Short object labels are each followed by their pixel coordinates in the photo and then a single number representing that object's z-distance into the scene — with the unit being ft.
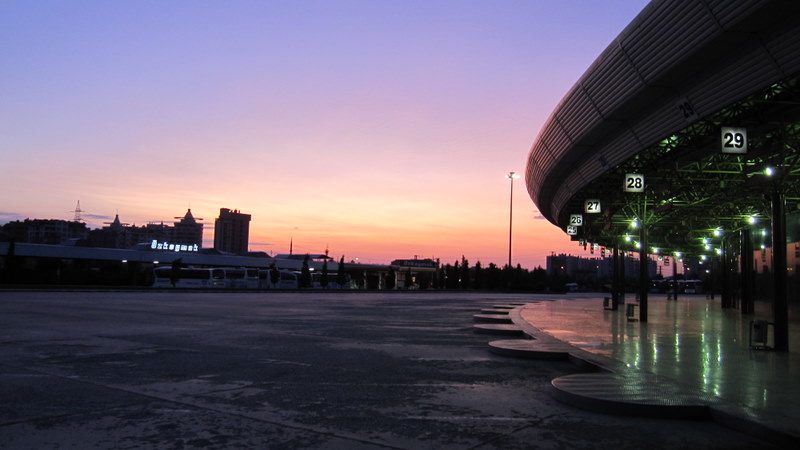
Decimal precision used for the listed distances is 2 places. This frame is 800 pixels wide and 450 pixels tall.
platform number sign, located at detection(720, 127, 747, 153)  41.55
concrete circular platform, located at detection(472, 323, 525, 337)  55.06
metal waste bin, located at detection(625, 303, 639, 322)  73.04
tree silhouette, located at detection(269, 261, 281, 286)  244.77
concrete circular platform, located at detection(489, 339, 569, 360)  38.29
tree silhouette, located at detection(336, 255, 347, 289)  278.05
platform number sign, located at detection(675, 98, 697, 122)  46.63
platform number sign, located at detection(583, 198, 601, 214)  78.38
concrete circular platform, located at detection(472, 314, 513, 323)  70.46
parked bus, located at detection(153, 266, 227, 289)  207.68
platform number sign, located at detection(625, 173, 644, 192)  59.57
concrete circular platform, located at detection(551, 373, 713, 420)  21.66
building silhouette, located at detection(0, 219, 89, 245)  586.70
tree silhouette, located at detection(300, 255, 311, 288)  259.39
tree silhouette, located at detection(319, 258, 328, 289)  268.41
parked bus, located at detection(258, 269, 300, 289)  248.52
